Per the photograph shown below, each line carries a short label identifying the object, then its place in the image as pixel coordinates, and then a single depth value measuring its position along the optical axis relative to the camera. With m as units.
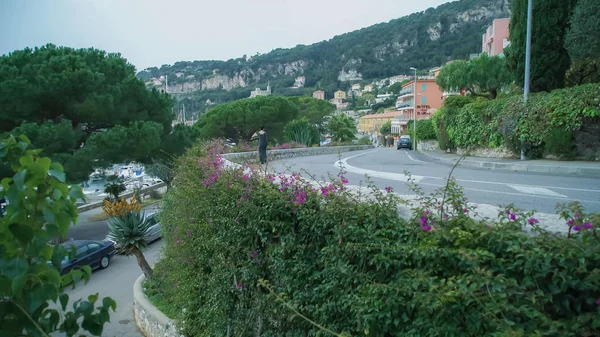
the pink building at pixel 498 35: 41.75
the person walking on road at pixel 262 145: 14.74
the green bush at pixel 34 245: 1.54
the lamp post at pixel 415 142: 39.00
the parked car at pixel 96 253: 17.45
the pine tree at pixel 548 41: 17.81
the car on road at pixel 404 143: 42.38
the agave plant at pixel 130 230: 11.70
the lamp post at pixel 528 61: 16.83
